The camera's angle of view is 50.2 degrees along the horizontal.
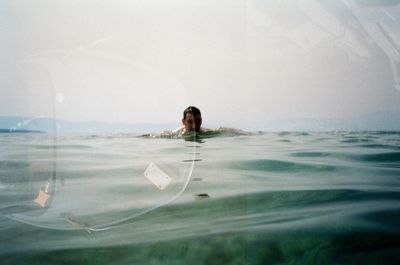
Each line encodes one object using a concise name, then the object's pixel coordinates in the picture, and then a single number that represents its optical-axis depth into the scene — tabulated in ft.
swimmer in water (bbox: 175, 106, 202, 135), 13.51
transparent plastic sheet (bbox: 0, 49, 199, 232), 8.79
